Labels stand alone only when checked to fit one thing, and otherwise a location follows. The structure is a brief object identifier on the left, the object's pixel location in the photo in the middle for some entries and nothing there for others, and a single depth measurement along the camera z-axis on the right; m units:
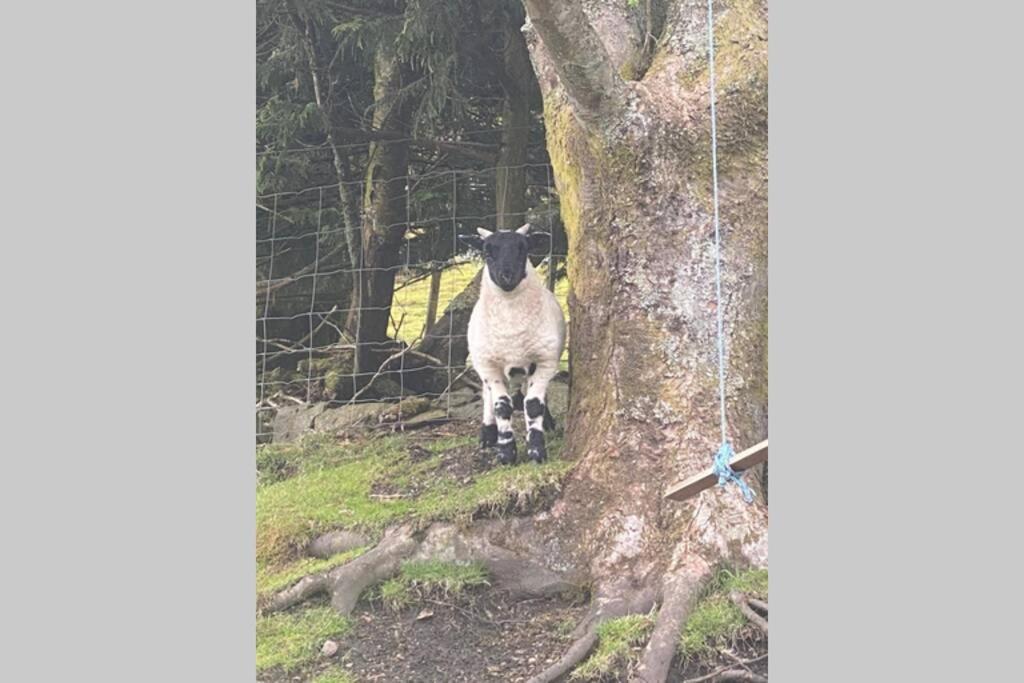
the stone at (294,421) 7.52
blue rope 4.21
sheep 5.63
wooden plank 4.20
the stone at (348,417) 7.40
